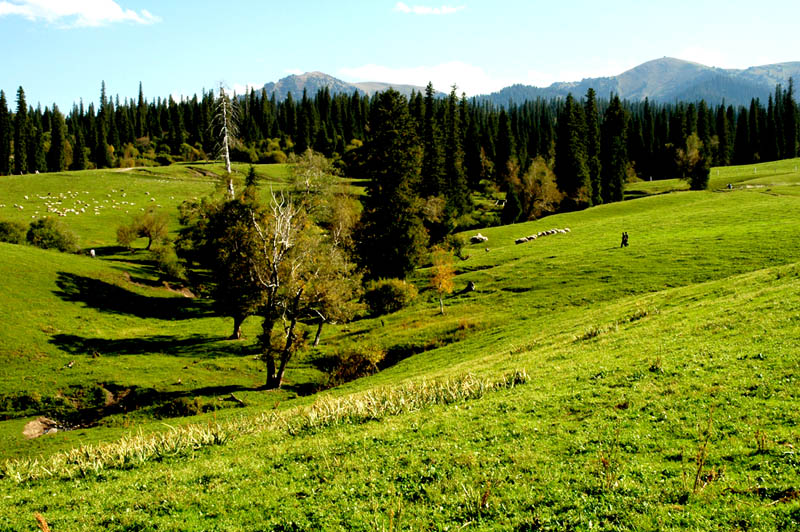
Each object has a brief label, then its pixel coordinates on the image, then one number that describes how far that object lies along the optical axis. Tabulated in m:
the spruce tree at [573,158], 108.88
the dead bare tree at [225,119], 70.23
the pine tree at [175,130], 180.50
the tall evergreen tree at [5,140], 136.00
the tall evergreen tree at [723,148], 170.65
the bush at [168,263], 66.88
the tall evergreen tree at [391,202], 57.78
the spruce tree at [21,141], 134.25
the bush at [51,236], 70.06
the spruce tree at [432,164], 98.00
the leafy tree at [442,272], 48.44
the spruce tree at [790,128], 165.50
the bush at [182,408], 32.59
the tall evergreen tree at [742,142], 173.25
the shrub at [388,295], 52.38
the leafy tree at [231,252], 40.16
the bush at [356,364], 37.90
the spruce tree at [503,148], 150.88
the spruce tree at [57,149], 144.38
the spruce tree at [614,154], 116.12
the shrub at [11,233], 68.06
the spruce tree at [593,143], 113.38
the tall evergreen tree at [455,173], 105.71
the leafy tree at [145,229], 78.56
